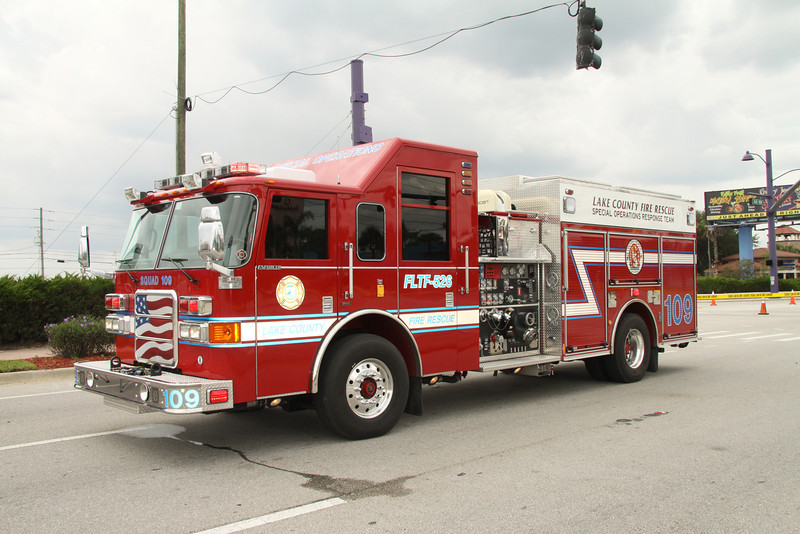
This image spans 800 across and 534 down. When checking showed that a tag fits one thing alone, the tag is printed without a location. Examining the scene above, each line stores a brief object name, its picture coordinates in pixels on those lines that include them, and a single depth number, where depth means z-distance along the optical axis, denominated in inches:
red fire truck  229.1
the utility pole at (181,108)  565.9
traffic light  429.7
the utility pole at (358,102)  514.6
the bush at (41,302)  542.9
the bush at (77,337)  482.6
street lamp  1423.5
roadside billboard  2682.1
